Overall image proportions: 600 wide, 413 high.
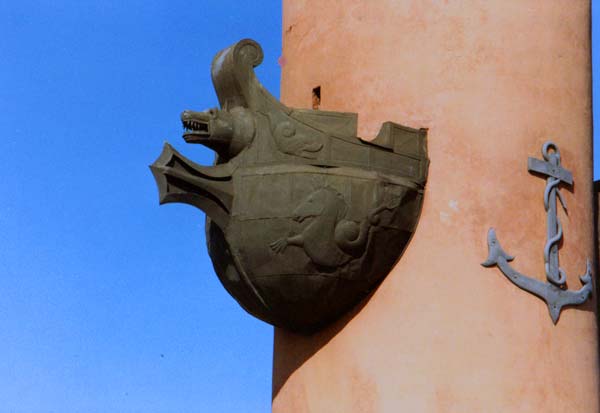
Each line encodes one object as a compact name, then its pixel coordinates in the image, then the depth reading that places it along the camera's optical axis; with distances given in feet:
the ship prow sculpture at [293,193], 38.91
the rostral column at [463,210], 39.40
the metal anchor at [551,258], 40.04
